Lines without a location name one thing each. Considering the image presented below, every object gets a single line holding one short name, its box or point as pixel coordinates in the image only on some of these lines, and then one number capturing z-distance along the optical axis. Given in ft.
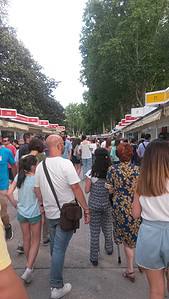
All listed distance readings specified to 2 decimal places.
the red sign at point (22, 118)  49.92
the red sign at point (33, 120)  59.50
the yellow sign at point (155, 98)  22.16
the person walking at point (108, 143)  20.10
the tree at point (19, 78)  67.66
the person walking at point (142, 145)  20.85
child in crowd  8.20
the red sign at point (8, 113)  41.37
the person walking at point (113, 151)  22.28
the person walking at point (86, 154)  27.14
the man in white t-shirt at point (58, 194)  7.18
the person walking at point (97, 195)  8.95
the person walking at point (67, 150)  26.01
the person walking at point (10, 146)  17.22
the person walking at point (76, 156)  28.79
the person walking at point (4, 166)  12.24
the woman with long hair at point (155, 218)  5.28
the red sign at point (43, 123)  68.98
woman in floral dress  7.73
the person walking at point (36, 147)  9.41
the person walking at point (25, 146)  12.94
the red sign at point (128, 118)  56.10
